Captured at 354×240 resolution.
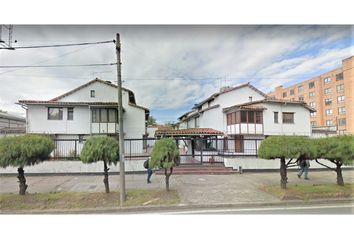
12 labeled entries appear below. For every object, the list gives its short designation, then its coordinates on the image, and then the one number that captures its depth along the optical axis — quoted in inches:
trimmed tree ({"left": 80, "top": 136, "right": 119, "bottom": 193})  281.3
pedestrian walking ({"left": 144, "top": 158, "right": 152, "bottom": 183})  379.1
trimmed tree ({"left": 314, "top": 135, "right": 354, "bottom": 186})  306.8
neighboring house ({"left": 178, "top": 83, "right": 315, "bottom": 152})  708.0
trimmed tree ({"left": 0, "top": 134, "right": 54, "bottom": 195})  262.8
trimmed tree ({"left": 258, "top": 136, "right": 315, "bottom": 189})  302.5
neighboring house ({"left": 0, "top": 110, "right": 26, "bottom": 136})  895.1
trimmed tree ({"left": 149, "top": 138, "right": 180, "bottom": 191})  288.8
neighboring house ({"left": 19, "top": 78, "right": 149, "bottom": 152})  693.3
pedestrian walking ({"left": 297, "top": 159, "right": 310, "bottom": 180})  418.0
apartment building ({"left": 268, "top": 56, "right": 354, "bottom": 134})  1789.7
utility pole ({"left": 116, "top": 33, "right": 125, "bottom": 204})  270.4
